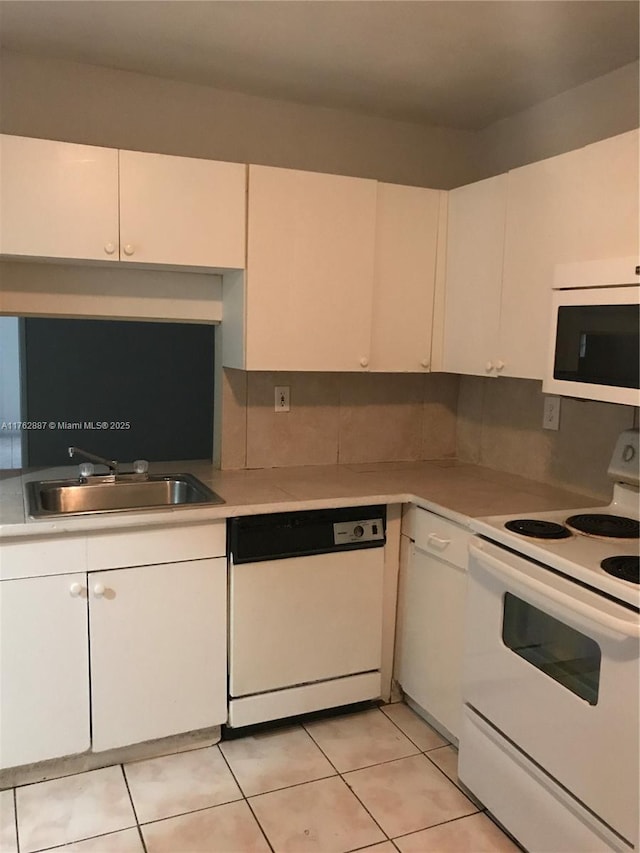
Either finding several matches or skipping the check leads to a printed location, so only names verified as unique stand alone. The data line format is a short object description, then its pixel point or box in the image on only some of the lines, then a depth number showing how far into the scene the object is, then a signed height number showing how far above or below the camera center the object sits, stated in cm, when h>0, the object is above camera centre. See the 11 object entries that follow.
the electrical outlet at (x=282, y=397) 286 -16
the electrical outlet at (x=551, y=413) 264 -18
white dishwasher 232 -88
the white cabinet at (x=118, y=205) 213 +48
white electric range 158 -80
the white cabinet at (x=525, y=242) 200 +41
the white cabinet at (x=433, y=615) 228 -88
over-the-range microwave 188 +10
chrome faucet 250 -40
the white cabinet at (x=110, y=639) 205 -90
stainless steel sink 246 -52
